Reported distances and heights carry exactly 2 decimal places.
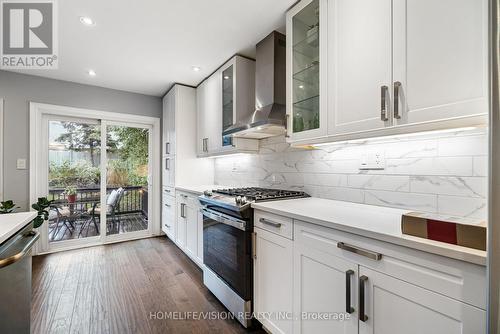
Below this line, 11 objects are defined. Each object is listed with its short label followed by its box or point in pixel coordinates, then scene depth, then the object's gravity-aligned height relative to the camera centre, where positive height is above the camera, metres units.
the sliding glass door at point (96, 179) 3.30 -0.19
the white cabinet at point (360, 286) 0.76 -0.51
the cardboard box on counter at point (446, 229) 0.74 -0.22
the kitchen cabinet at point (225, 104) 2.51 +0.77
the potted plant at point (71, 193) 3.37 -0.39
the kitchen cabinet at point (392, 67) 0.94 +0.51
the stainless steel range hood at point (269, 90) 1.95 +0.72
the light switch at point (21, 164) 2.95 +0.04
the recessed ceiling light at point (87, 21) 1.88 +1.24
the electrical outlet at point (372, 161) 1.51 +0.04
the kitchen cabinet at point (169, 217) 3.30 -0.77
